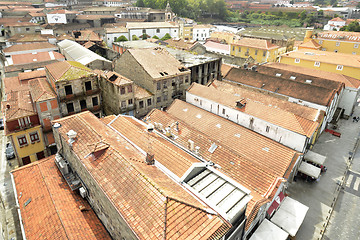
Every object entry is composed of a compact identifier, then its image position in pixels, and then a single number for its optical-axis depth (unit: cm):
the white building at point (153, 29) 9656
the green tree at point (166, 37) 9819
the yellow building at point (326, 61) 5706
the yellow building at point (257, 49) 7483
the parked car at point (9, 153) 3747
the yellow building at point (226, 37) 10281
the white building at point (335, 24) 13288
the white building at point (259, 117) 3347
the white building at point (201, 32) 11956
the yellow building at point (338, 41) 7331
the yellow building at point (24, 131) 3259
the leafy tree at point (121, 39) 8675
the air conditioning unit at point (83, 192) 2252
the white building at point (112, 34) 8908
